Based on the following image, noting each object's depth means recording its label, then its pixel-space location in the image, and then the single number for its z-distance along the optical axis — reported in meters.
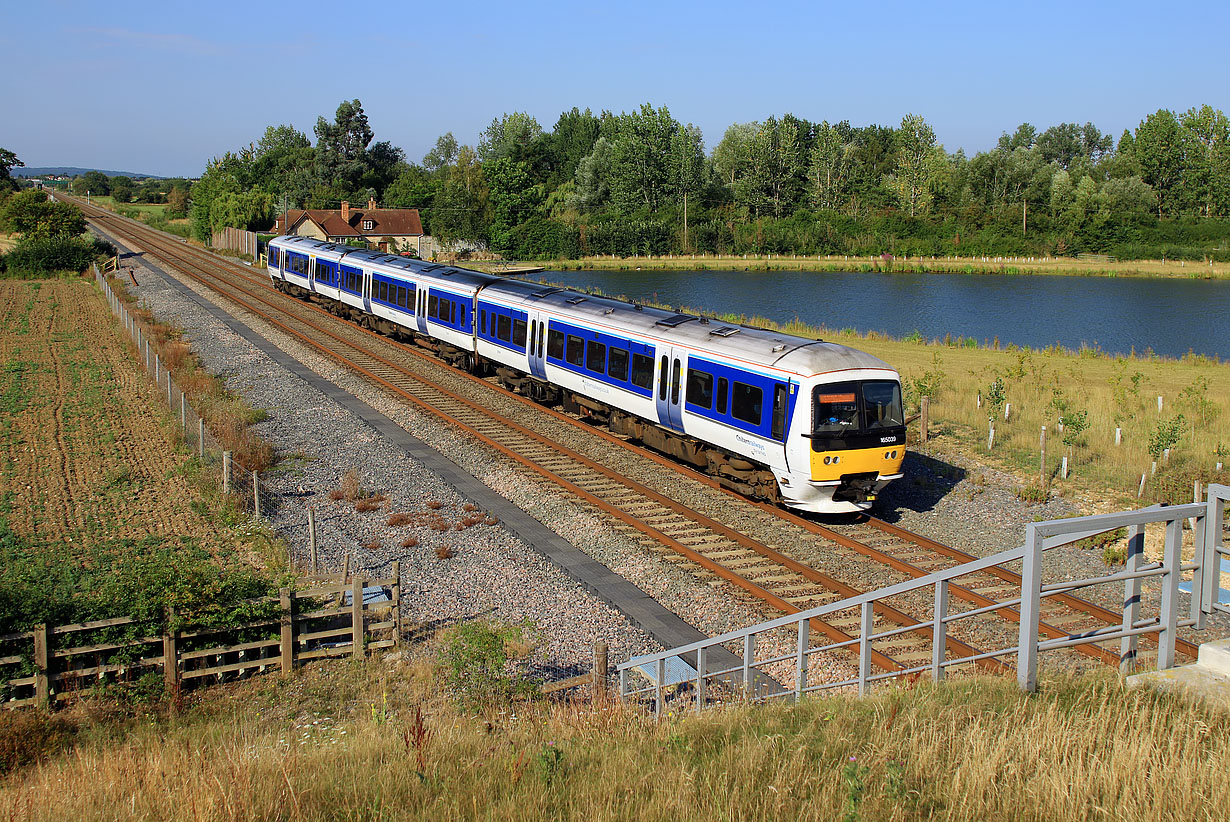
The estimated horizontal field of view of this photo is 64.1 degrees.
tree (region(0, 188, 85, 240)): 65.00
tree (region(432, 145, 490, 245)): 96.88
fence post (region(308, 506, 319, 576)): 13.52
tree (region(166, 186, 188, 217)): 138.12
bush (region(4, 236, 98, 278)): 61.03
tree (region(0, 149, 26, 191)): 110.56
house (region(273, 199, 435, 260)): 83.12
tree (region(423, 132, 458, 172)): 189.90
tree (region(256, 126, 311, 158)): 134.91
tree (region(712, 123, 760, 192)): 115.12
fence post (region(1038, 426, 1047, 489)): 17.16
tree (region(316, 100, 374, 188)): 118.00
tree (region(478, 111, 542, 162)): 126.94
